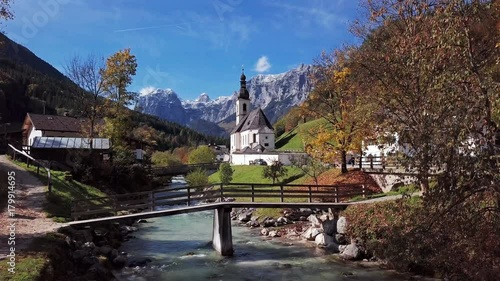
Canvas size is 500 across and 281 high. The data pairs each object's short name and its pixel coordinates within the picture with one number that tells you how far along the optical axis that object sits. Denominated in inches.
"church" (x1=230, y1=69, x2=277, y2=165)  2988.7
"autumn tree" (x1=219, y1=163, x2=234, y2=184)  1971.1
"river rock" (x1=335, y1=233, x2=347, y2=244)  823.7
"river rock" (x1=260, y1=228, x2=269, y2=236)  1023.7
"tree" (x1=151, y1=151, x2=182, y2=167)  2979.8
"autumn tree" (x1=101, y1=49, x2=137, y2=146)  1472.7
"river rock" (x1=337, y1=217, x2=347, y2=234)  840.7
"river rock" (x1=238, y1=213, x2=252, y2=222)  1251.1
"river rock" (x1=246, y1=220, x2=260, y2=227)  1152.2
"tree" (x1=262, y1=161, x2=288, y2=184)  1623.2
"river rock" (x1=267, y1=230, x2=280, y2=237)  999.0
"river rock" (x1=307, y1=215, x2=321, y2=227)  972.3
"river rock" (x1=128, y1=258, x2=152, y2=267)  706.2
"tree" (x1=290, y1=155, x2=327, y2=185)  1245.7
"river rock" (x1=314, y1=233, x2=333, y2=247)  846.5
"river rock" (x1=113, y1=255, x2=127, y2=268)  692.7
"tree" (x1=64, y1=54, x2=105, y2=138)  1437.0
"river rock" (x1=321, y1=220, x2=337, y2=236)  868.0
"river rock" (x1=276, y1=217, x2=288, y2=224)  1113.8
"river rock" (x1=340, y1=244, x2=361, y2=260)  741.3
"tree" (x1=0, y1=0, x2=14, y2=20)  700.7
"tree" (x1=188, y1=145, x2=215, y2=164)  3208.7
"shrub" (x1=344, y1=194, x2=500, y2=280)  360.8
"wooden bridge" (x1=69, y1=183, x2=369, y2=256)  742.5
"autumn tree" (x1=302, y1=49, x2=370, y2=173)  1182.3
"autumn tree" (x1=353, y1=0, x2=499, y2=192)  324.5
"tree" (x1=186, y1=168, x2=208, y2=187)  1967.3
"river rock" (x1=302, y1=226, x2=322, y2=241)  915.1
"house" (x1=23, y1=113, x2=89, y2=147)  2215.8
